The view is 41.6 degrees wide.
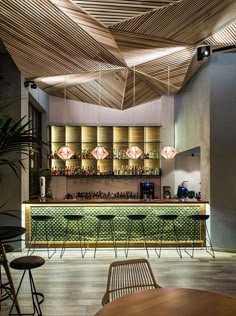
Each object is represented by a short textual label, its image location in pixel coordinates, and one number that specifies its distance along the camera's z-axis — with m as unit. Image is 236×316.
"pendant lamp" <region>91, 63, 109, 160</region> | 7.10
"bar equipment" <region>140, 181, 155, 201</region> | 8.92
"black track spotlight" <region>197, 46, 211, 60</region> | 5.16
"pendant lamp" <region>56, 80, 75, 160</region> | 7.16
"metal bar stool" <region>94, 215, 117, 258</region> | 6.65
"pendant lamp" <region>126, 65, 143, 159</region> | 7.02
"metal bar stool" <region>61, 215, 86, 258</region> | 6.63
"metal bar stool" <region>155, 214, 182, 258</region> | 6.62
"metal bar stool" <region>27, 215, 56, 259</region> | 6.64
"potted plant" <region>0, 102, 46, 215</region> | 2.96
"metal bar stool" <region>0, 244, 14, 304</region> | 3.83
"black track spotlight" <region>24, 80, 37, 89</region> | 6.62
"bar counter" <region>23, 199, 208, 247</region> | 6.51
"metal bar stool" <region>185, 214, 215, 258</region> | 5.94
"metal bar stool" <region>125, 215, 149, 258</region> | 6.63
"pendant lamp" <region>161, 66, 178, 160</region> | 7.16
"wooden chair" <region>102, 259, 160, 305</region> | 2.61
